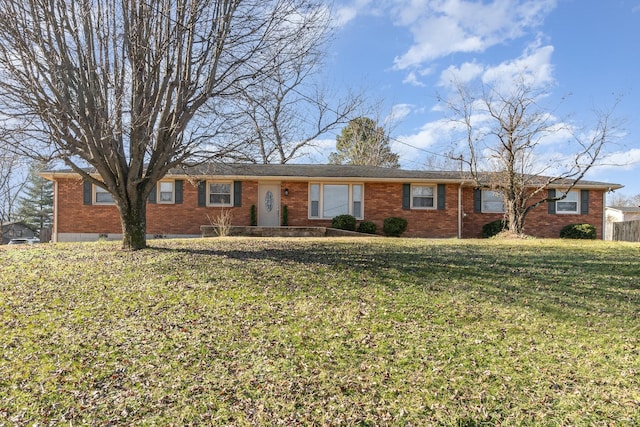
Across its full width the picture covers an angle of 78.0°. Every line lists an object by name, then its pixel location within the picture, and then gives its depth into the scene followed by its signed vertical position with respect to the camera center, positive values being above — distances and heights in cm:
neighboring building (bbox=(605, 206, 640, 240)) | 3297 +42
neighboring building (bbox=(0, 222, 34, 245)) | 3528 -150
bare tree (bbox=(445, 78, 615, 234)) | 1441 +178
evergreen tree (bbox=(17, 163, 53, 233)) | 4106 +101
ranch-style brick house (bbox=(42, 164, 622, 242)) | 1608 +60
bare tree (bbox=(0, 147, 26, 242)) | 3004 +169
